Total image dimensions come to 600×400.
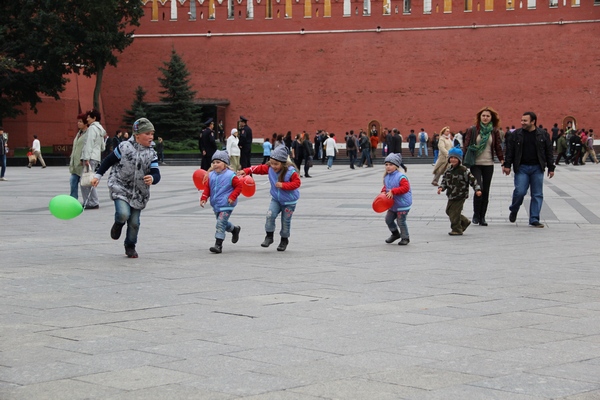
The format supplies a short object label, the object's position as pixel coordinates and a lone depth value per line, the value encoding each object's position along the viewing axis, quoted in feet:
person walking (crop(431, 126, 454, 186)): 60.75
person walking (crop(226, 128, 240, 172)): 68.64
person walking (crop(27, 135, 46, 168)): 104.53
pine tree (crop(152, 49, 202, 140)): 136.36
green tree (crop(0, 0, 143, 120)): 119.65
